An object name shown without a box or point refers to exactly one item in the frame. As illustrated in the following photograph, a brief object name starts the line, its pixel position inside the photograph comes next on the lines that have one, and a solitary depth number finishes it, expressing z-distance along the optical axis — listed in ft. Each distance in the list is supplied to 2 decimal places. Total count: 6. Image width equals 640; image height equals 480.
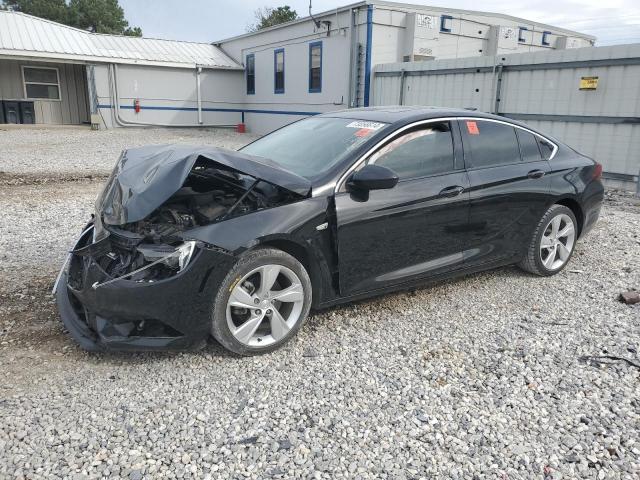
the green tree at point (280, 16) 158.86
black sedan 10.32
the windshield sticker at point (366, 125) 13.38
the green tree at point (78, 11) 141.69
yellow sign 31.42
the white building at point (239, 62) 55.67
